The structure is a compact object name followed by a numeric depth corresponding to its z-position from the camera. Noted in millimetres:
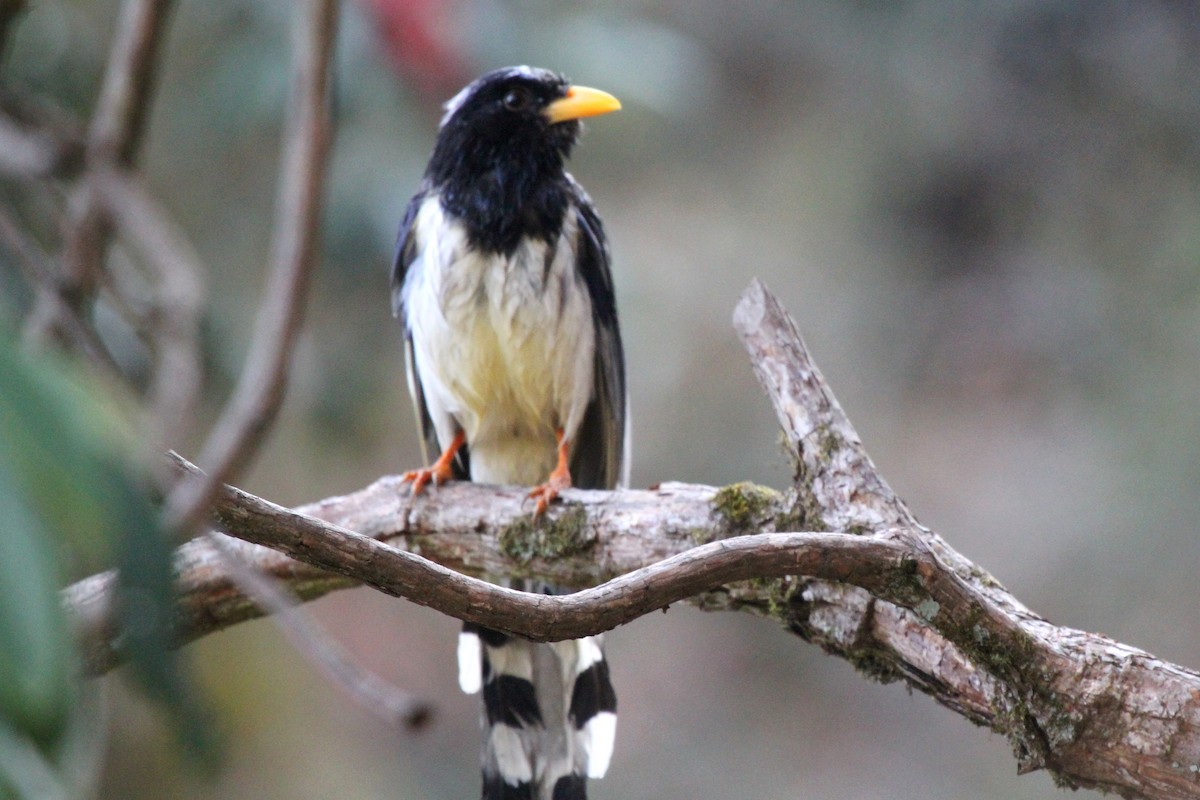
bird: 6941
